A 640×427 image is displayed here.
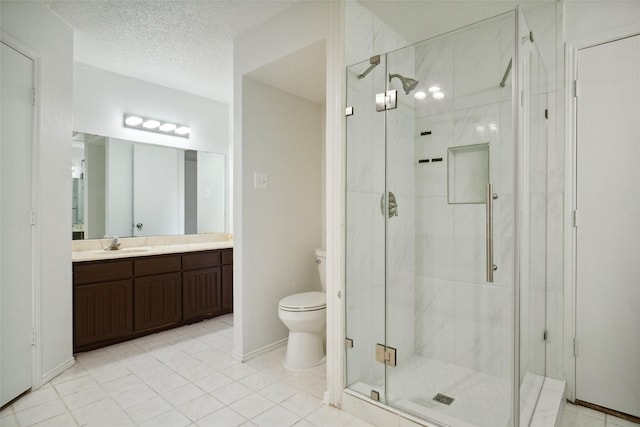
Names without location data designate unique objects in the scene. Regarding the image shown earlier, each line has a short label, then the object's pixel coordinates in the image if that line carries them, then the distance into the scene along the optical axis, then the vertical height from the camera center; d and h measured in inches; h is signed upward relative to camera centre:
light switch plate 101.7 +9.8
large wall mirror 123.9 +9.6
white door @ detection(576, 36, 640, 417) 71.2 -3.0
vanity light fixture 135.6 +37.4
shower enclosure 61.5 -3.1
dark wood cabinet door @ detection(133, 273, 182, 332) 114.3 -32.2
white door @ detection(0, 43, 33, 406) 75.2 -3.4
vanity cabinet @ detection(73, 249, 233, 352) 102.7 -29.3
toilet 92.7 -33.5
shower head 77.9 +31.7
